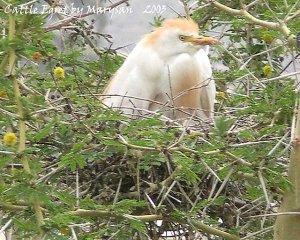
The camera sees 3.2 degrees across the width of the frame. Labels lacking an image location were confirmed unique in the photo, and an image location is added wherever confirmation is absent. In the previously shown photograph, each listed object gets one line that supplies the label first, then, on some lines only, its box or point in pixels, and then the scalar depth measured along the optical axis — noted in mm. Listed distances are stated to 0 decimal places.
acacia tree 7835
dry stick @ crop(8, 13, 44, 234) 7774
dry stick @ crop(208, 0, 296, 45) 8019
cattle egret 8518
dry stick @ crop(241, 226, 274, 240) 7921
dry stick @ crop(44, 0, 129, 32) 8197
